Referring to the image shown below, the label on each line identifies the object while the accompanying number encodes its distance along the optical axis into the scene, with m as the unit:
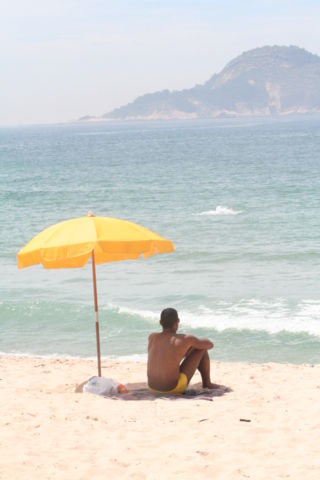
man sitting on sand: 15.92
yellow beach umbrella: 15.31
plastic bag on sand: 16.92
